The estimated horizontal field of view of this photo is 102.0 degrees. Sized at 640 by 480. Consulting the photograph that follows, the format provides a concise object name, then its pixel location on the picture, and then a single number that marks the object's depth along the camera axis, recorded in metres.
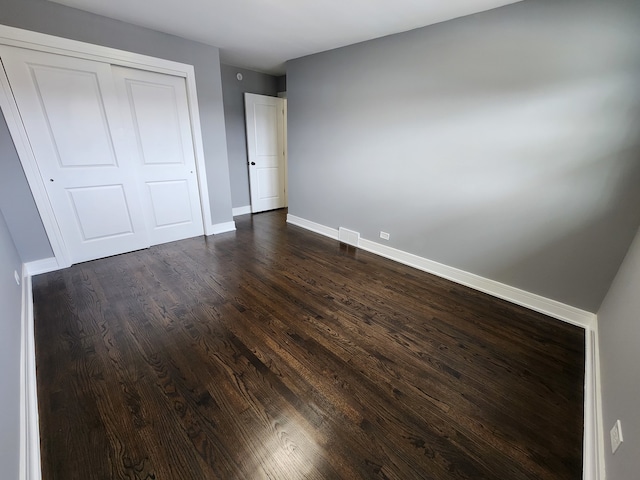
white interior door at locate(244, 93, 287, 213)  4.74
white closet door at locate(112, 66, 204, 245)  3.04
